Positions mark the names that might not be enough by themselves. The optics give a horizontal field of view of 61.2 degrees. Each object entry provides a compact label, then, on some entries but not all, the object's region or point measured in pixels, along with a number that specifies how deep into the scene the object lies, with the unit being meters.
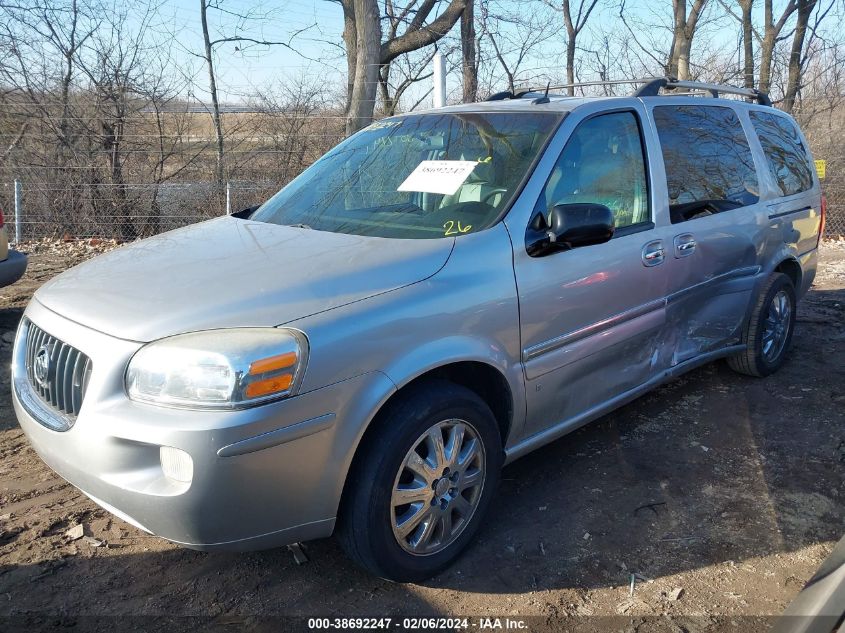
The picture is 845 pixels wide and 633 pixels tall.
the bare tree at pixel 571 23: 21.83
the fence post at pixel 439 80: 7.58
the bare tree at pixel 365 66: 10.66
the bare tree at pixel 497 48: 15.29
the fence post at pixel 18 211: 9.74
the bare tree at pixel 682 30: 18.80
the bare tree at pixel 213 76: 11.16
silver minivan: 2.33
